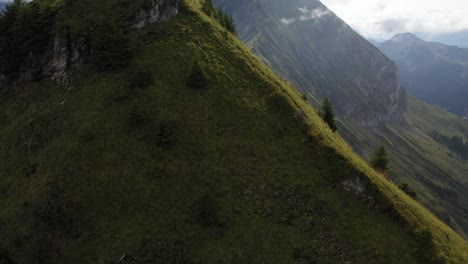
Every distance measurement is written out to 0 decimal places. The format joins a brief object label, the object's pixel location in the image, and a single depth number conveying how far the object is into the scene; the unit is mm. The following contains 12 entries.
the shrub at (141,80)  54750
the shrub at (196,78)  56094
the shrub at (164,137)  48072
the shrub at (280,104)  54147
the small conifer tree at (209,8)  75500
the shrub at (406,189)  56344
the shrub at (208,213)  41688
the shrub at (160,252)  38406
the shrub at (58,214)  40700
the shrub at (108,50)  56875
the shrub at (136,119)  49781
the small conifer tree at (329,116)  66062
